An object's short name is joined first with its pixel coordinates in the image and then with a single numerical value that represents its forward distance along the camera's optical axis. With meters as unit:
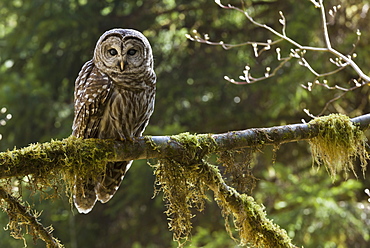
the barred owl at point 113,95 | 7.19
